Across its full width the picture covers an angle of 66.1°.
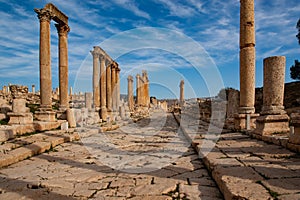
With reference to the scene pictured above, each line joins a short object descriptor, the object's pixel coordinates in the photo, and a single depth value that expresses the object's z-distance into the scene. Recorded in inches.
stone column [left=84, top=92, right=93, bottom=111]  748.6
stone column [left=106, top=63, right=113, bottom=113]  824.5
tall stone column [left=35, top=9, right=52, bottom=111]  460.4
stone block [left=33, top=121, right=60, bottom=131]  368.0
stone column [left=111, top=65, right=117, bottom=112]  942.4
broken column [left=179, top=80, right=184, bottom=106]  1434.1
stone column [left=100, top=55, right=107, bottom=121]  760.3
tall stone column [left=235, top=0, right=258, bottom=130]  344.8
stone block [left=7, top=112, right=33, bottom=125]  378.3
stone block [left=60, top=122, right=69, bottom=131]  408.6
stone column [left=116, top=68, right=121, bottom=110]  1017.5
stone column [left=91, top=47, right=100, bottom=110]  784.3
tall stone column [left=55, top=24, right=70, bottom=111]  541.0
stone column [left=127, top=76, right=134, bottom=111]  1235.9
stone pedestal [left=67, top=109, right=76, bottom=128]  473.8
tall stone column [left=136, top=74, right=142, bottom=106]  1432.1
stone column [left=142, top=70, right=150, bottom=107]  1563.5
